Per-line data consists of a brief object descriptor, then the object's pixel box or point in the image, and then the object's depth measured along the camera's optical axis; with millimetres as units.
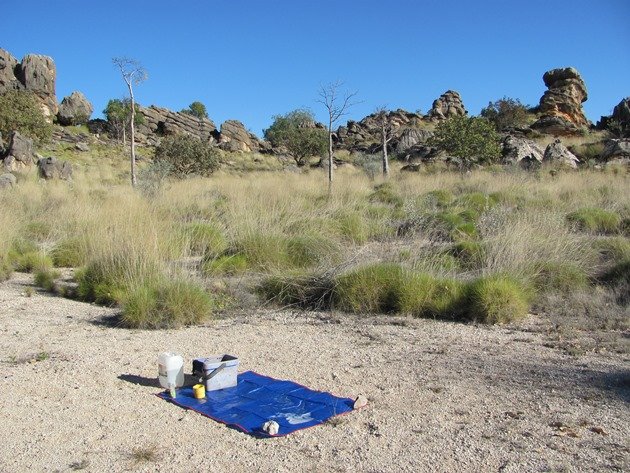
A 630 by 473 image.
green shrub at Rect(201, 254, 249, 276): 8836
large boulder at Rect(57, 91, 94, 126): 50438
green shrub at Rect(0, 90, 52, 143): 31172
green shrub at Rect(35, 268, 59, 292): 8672
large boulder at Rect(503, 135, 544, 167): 25531
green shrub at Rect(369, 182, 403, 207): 16219
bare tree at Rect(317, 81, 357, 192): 21238
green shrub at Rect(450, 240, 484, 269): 8797
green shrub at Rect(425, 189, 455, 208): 15205
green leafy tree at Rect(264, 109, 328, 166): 43594
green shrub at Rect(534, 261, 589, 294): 7750
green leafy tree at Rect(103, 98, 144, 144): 48406
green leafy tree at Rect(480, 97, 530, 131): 45281
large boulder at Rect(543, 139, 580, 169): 23359
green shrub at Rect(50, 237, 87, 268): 10297
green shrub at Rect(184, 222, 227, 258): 9750
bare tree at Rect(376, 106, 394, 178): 26609
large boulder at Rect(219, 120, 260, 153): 49594
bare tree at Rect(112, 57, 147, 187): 21531
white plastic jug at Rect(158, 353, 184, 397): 4746
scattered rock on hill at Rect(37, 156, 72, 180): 23641
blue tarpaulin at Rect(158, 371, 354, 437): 4094
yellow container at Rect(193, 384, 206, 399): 4594
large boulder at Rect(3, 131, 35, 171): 23938
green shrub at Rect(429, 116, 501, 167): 26375
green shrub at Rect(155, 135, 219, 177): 28062
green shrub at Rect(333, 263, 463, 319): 7083
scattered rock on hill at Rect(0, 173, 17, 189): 18900
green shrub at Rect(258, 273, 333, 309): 7770
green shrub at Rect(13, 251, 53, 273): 9812
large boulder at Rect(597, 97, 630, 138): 35062
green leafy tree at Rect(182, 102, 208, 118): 71375
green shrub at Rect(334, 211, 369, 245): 10914
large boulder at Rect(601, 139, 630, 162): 23922
